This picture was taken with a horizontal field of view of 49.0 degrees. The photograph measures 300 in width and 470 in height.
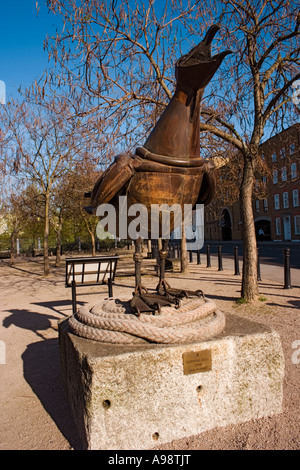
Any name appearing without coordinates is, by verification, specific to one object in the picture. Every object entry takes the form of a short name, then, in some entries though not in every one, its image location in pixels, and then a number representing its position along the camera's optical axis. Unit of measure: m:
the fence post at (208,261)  15.91
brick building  34.47
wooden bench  5.97
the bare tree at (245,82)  6.71
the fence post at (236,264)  12.59
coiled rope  2.75
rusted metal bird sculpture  2.94
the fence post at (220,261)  14.34
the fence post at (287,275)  9.08
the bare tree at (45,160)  13.15
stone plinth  2.49
